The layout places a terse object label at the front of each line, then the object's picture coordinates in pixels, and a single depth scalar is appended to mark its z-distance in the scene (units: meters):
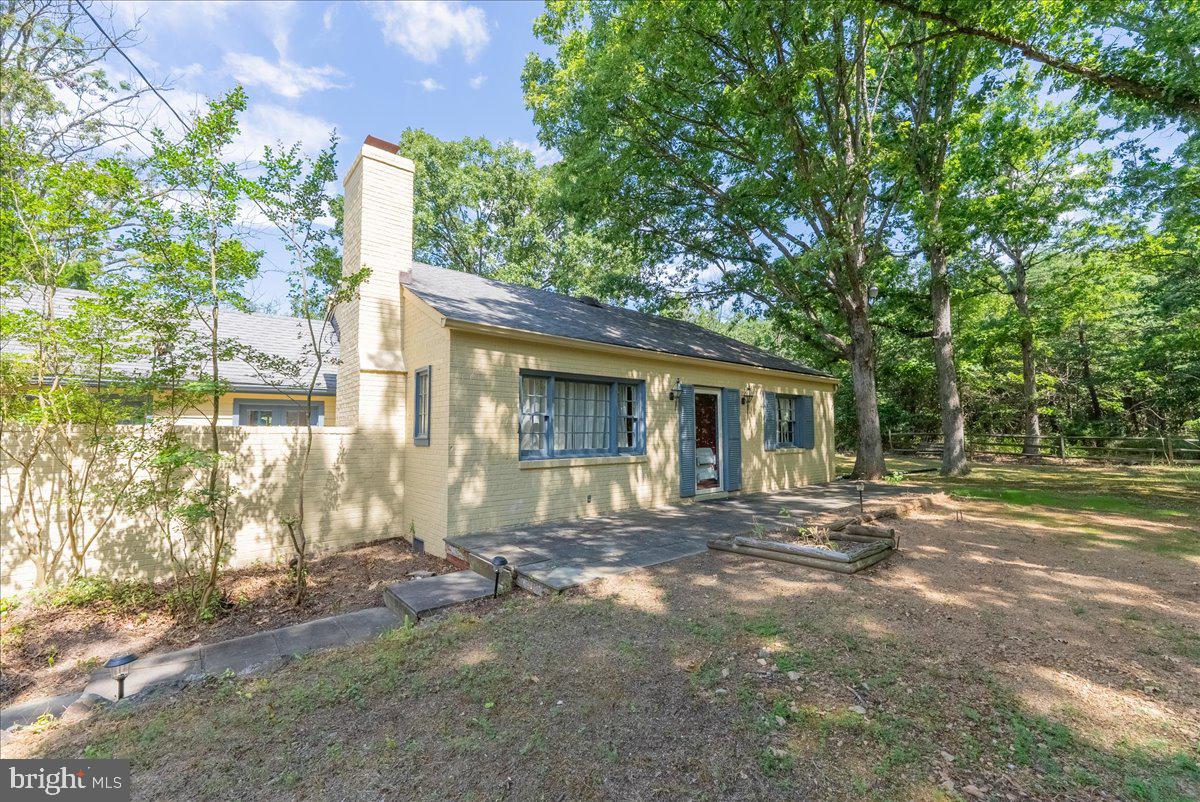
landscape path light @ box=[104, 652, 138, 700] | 3.46
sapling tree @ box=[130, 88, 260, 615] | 4.75
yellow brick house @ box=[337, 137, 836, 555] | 6.58
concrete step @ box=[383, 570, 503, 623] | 4.41
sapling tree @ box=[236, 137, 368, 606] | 5.46
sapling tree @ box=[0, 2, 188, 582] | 4.70
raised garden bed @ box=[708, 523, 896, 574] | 4.96
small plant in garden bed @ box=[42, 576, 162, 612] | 4.95
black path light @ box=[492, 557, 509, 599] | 4.76
